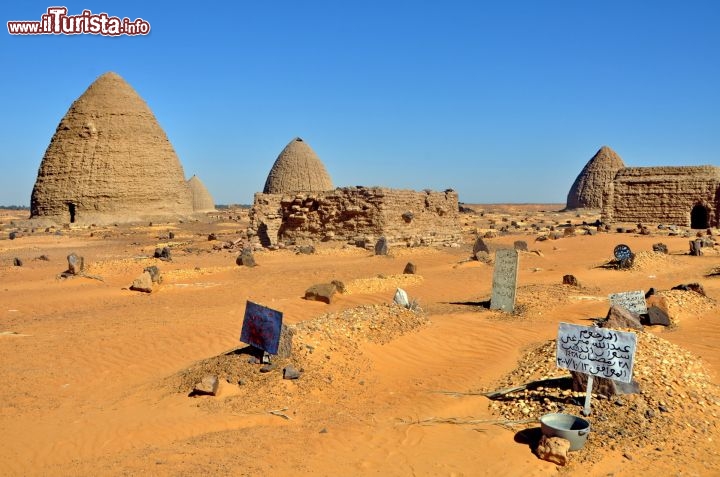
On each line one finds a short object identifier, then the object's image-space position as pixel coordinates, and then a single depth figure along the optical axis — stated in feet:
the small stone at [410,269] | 46.21
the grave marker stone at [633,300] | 29.07
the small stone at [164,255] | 56.12
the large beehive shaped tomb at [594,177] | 161.07
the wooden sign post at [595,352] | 15.97
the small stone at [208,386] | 19.20
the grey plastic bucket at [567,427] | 14.58
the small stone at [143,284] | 41.70
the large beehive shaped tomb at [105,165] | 122.01
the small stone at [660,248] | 55.04
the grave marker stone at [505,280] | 32.30
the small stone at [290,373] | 20.06
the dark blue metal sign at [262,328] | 20.68
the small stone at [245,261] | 52.65
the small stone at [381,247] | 58.75
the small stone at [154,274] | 43.59
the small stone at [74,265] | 48.22
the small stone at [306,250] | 62.34
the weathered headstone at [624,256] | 46.03
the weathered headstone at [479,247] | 54.64
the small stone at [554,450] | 14.29
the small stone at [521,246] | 58.57
